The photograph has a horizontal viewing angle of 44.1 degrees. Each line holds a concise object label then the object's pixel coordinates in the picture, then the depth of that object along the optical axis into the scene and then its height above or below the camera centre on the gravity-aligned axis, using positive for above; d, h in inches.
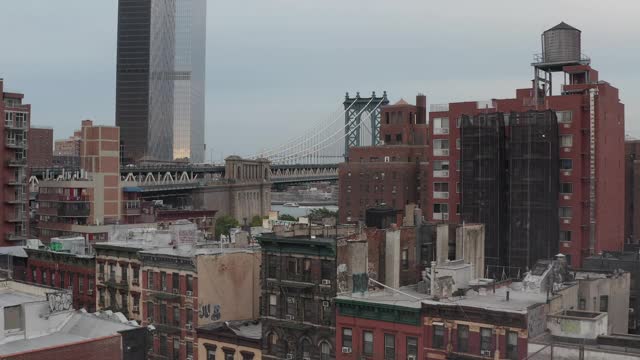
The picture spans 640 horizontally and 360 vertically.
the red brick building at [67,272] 2746.1 -334.5
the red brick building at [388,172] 4972.9 +78.0
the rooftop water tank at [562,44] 3641.7 +656.8
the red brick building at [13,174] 4005.9 +36.4
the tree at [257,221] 6282.0 -313.5
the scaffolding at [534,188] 3093.0 -9.2
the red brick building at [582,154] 3147.1 +132.0
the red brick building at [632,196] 4143.7 -51.5
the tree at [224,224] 5450.3 -306.7
